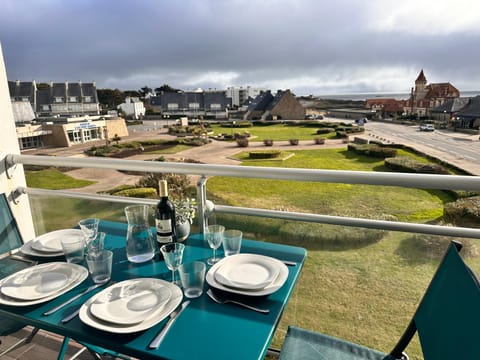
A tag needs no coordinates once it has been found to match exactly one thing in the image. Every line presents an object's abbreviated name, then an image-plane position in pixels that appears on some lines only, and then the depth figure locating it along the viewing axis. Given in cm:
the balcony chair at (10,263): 107
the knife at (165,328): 65
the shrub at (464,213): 723
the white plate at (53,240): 111
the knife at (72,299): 77
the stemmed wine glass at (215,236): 106
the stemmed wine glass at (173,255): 89
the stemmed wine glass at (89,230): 116
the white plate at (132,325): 68
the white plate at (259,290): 82
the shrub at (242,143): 2388
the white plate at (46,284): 81
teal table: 63
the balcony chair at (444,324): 67
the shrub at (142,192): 759
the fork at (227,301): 76
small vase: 115
